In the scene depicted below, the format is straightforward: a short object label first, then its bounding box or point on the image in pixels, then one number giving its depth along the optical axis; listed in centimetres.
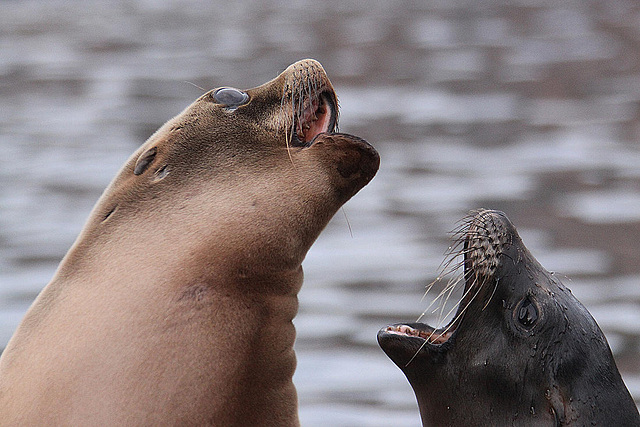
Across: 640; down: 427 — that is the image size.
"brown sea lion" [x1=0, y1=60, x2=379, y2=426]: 722
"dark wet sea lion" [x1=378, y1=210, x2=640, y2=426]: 765
